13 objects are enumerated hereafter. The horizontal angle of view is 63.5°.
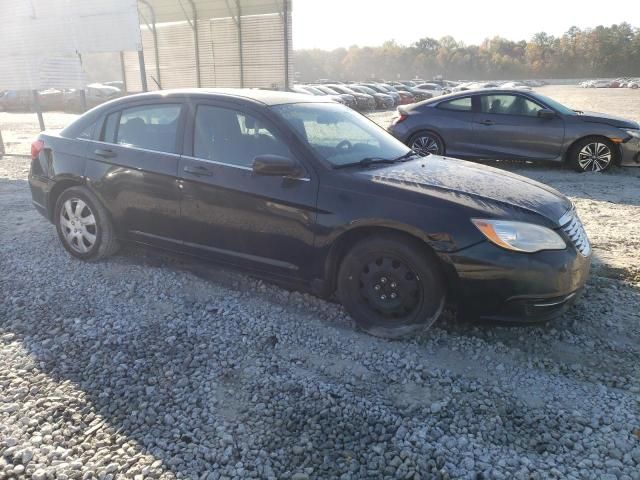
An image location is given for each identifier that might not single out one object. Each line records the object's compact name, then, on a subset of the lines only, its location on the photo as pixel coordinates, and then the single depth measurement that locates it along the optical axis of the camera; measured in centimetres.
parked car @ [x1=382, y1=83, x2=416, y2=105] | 3448
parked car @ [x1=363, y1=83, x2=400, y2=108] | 3256
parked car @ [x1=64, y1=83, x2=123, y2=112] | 2858
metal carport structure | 1873
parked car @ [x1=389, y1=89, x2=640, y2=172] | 862
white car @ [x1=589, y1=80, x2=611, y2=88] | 6861
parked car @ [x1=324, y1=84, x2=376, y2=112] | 2800
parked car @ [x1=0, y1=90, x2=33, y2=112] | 3002
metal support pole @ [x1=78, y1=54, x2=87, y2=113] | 1394
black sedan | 323
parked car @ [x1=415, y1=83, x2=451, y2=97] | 3944
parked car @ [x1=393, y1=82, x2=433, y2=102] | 3606
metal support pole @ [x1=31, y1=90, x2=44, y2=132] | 1358
